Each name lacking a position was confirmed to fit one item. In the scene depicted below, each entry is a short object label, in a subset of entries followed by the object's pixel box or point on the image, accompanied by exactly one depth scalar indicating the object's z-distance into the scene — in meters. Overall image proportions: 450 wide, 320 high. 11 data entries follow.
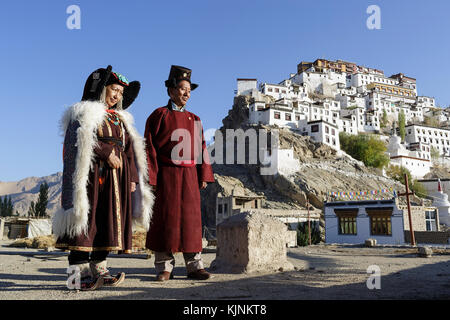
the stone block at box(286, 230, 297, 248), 18.34
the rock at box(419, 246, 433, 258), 9.04
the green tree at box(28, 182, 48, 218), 39.62
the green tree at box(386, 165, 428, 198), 54.09
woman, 3.39
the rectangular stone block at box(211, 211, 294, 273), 4.63
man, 4.21
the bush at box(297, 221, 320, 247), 22.20
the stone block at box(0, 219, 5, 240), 25.38
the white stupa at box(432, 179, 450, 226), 28.18
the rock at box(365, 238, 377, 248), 16.73
